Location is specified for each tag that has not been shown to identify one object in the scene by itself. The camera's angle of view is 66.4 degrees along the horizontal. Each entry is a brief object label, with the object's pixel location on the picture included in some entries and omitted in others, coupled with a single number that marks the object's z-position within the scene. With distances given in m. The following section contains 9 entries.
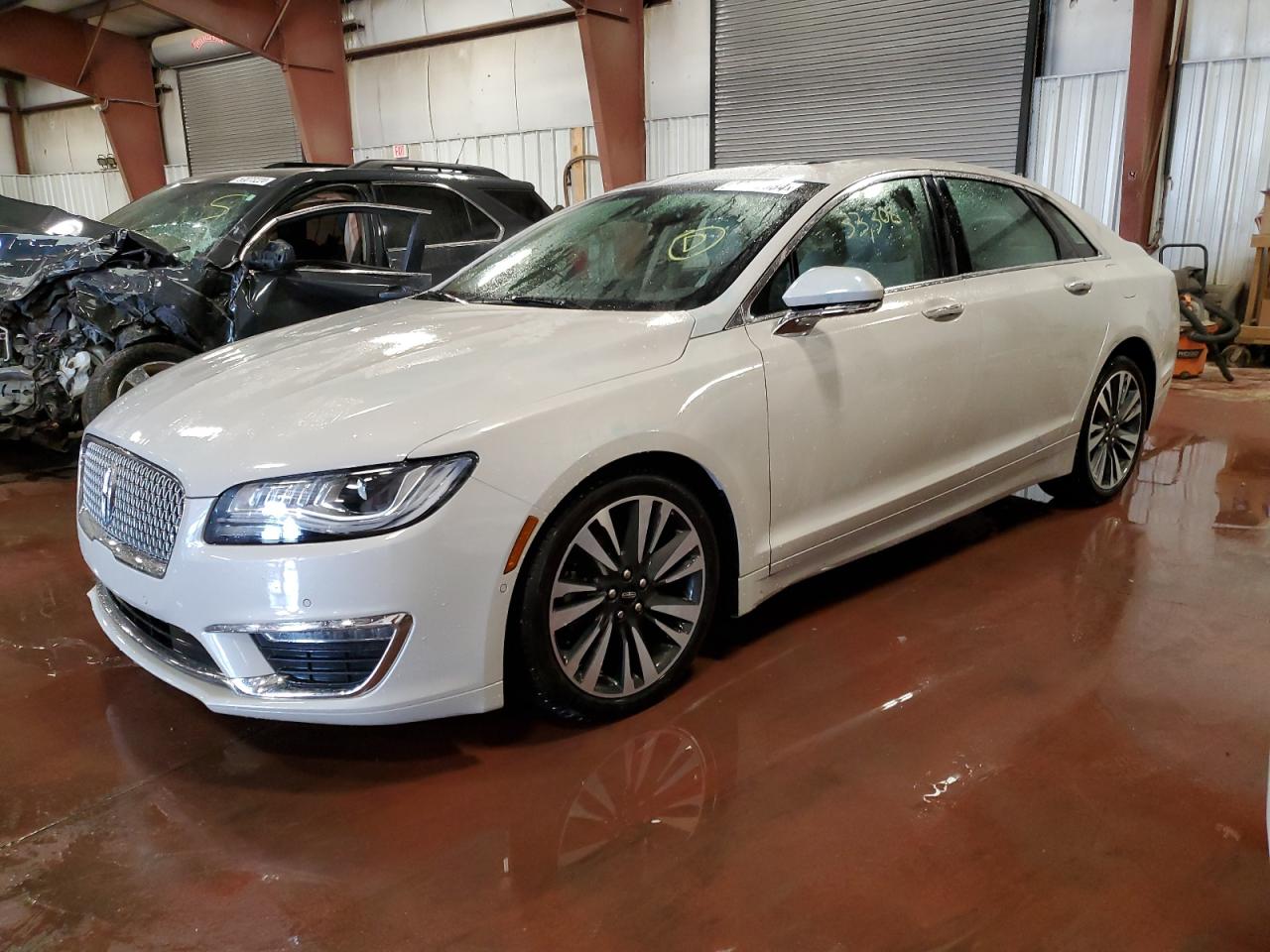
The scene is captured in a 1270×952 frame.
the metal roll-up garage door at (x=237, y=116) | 14.19
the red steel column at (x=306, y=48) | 10.91
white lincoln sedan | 2.00
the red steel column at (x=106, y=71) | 13.80
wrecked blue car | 4.63
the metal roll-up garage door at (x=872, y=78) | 8.52
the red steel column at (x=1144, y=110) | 7.42
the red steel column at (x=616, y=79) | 10.04
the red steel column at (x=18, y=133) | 18.09
